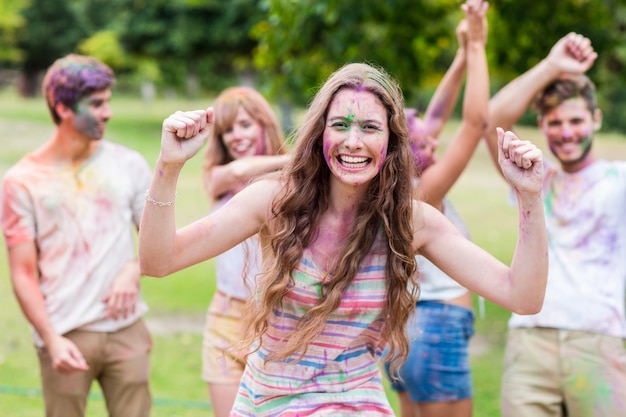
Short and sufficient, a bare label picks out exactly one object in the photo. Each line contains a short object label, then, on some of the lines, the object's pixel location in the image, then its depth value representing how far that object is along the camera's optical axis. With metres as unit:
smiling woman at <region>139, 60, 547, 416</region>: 2.66
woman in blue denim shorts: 3.82
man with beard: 3.73
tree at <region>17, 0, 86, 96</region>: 42.62
